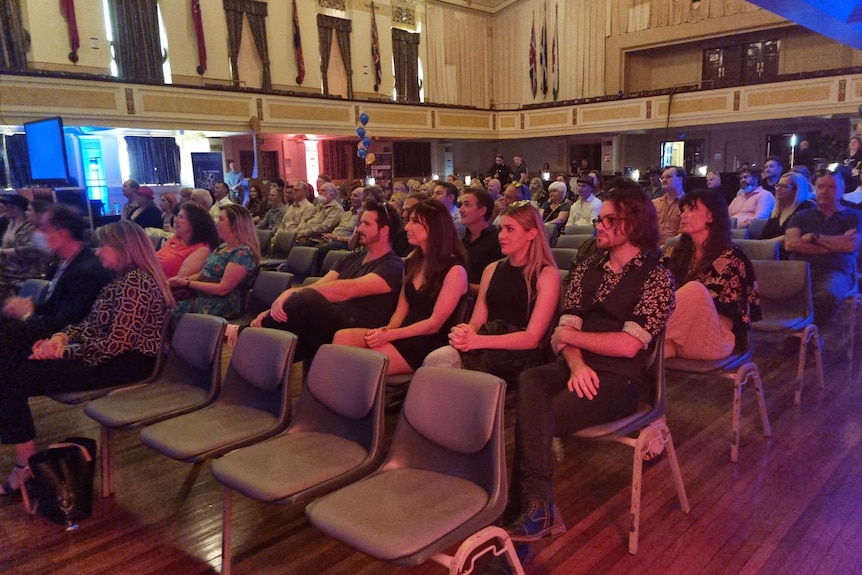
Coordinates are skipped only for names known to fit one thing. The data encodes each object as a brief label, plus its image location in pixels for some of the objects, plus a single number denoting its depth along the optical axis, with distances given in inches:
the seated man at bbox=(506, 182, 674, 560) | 78.0
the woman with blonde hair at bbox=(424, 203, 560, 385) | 97.4
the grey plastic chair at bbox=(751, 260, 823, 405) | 127.6
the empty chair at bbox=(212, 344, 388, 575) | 70.8
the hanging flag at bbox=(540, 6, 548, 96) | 669.3
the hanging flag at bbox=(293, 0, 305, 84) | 553.6
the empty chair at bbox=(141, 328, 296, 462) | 82.9
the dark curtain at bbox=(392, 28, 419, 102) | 629.3
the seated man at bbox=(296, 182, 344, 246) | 285.0
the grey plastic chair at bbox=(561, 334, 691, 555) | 82.0
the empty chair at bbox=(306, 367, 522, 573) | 59.4
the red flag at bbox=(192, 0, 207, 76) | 492.6
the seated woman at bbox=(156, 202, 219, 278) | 158.7
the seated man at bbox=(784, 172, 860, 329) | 154.5
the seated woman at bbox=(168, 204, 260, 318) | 146.8
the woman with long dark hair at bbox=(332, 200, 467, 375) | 108.8
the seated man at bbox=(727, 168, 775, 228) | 226.7
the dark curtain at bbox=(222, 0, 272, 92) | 516.7
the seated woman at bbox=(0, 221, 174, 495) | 104.4
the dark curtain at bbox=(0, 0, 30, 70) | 406.9
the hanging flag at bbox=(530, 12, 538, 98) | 678.5
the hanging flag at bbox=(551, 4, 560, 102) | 661.6
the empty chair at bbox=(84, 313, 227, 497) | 94.7
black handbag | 94.3
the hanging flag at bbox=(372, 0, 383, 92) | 606.5
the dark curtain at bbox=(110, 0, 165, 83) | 458.3
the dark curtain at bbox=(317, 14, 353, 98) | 571.2
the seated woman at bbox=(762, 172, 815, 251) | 175.9
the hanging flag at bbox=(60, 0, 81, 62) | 433.1
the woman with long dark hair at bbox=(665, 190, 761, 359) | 105.0
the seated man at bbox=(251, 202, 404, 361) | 119.3
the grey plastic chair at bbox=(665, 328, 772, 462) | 104.3
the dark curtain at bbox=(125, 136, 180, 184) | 493.7
